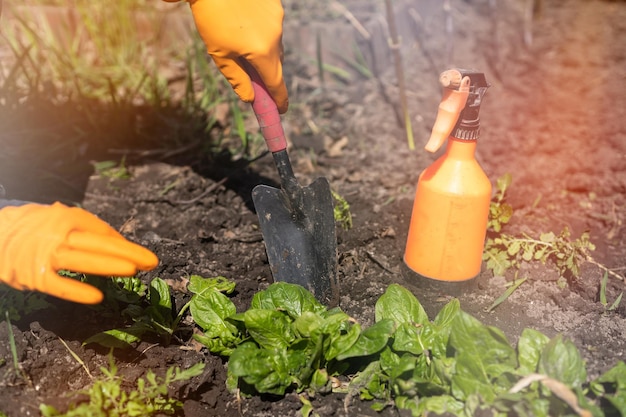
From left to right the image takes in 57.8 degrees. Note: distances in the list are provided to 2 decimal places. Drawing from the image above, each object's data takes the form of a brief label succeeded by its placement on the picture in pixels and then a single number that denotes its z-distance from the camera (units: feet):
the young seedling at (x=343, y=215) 6.31
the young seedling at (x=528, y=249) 5.46
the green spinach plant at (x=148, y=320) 4.61
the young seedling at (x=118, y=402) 3.84
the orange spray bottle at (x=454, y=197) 4.54
